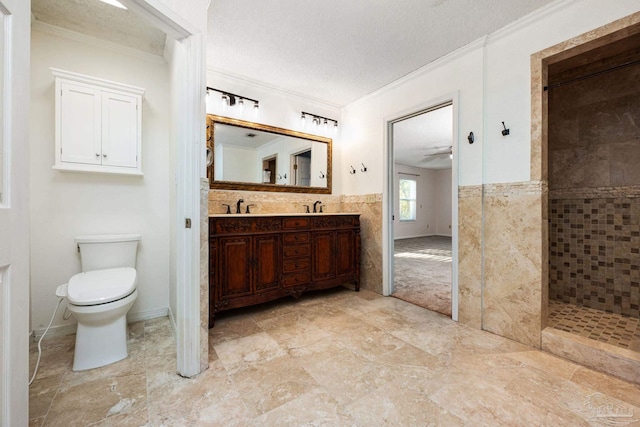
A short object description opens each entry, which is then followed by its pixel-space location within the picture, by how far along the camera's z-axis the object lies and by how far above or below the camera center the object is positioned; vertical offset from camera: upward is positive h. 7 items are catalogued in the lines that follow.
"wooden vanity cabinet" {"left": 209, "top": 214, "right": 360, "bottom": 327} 2.33 -0.43
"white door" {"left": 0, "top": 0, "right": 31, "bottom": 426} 0.84 +0.00
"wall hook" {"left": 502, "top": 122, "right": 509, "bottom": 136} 2.09 +0.62
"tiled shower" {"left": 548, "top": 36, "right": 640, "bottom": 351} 2.26 +0.17
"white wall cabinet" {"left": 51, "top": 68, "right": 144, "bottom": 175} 1.98 +0.66
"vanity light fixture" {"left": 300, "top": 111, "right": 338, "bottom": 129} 3.35 +1.17
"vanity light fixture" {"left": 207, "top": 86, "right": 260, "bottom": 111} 2.78 +1.18
